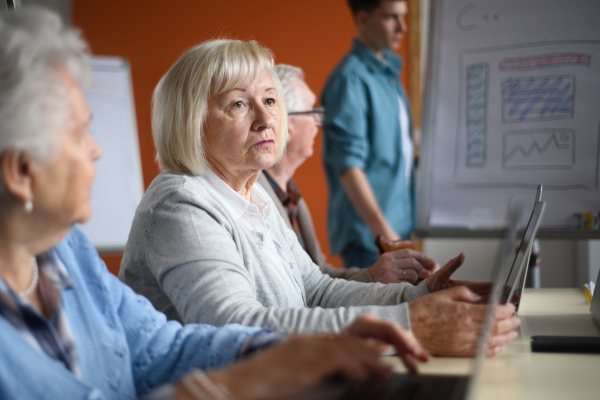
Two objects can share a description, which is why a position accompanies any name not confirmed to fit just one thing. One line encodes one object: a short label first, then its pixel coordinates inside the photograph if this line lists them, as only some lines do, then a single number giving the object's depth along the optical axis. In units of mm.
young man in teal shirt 2812
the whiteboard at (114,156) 3973
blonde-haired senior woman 1081
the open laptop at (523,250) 1156
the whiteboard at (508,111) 2002
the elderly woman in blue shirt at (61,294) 660
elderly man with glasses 2109
